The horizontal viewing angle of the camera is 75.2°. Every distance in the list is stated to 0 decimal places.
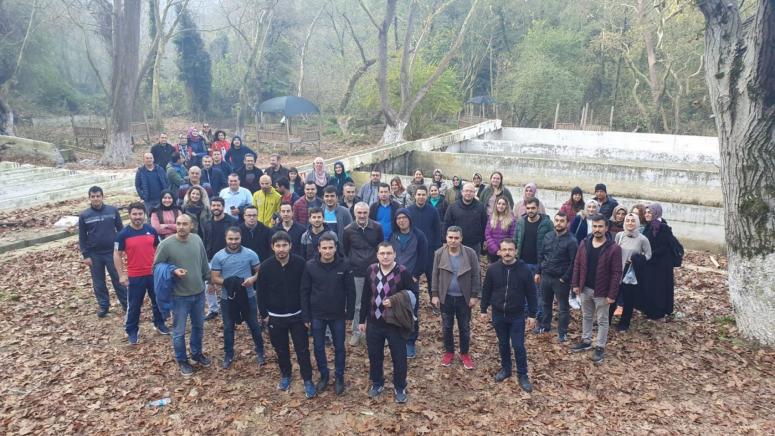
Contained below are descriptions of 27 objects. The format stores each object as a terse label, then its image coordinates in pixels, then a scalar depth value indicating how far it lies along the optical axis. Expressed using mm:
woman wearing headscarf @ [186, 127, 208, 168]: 10230
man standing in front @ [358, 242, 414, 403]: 4602
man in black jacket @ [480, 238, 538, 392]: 4820
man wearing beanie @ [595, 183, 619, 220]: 6984
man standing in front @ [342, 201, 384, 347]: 5477
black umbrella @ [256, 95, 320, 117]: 19016
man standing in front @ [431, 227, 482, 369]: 5102
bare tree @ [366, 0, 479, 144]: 18219
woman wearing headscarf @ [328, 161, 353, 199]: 8148
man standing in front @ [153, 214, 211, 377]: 4977
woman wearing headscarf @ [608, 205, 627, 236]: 6406
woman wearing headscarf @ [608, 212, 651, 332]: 5820
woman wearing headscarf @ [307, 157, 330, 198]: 8016
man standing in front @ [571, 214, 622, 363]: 5301
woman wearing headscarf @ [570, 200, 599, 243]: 6797
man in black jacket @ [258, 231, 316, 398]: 4605
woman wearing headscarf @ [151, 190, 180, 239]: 6277
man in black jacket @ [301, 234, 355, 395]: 4586
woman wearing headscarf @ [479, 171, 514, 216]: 7703
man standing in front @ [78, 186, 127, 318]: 6027
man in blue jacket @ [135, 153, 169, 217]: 7969
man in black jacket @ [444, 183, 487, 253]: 6672
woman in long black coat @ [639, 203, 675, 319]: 6094
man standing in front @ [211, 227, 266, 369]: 5035
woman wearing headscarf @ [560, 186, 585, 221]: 6891
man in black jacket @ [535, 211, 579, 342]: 5691
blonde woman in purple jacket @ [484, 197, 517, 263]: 6414
